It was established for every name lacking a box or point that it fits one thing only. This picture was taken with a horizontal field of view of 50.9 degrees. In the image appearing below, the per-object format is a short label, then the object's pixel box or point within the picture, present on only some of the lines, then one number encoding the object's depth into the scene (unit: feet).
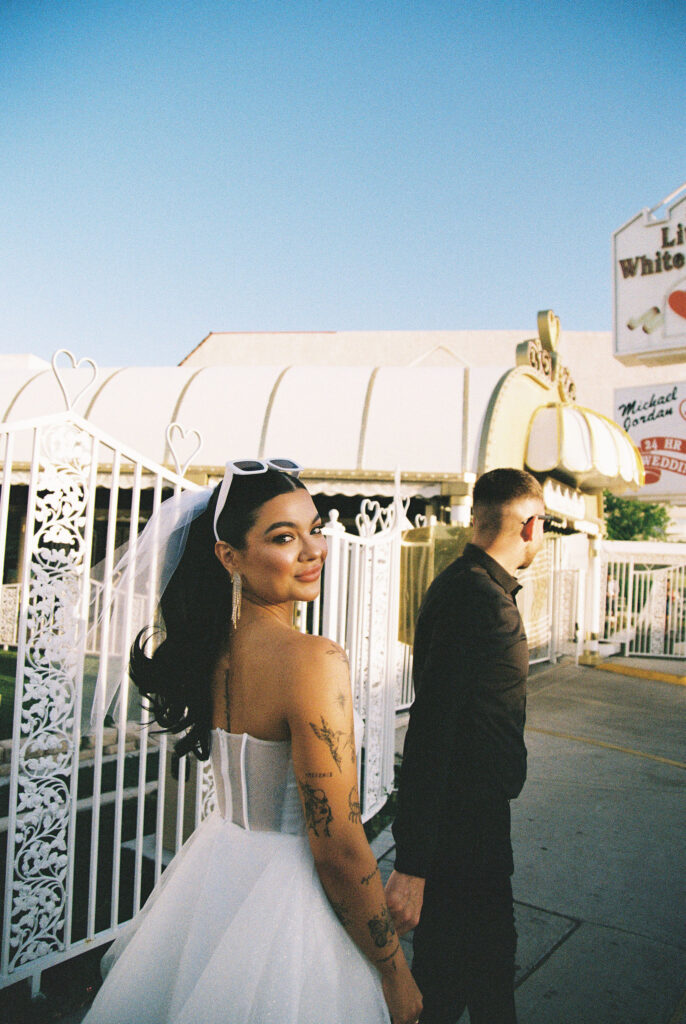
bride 4.57
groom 6.82
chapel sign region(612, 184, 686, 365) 32.73
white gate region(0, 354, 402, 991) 8.35
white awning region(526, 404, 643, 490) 31.48
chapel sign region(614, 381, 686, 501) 56.39
